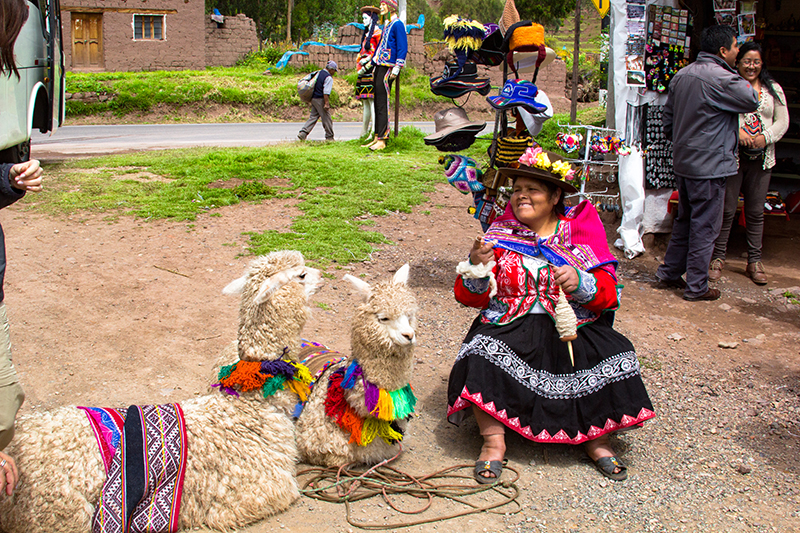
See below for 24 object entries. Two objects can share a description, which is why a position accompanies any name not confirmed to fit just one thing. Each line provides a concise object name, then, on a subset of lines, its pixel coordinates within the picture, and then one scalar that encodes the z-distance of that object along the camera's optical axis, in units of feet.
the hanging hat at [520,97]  14.74
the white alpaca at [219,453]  7.79
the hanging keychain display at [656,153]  23.63
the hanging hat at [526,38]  15.72
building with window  82.94
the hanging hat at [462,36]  15.97
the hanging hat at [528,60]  16.02
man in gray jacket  18.56
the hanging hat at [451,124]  16.01
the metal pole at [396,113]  38.43
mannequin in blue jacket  35.86
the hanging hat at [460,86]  16.46
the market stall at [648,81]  22.58
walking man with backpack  40.37
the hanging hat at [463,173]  16.20
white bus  20.10
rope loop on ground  9.66
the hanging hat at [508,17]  16.62
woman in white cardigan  19.92
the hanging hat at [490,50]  16.20
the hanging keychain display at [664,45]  22.89
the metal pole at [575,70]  36.54
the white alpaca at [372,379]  9.80
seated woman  10.68
